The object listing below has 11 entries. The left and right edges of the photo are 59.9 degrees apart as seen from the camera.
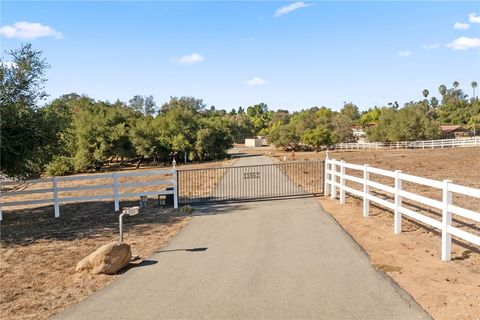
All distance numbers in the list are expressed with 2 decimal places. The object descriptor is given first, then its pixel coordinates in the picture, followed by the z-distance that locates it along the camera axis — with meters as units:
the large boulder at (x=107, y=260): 7.12
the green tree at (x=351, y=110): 146.25
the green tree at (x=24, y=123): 13.36
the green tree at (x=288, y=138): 79.12
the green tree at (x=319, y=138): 67.94
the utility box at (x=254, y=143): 112.69
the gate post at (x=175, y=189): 14.05
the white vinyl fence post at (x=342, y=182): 13.14
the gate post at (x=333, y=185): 14.20
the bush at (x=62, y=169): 43.44
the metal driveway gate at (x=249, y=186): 16.16
